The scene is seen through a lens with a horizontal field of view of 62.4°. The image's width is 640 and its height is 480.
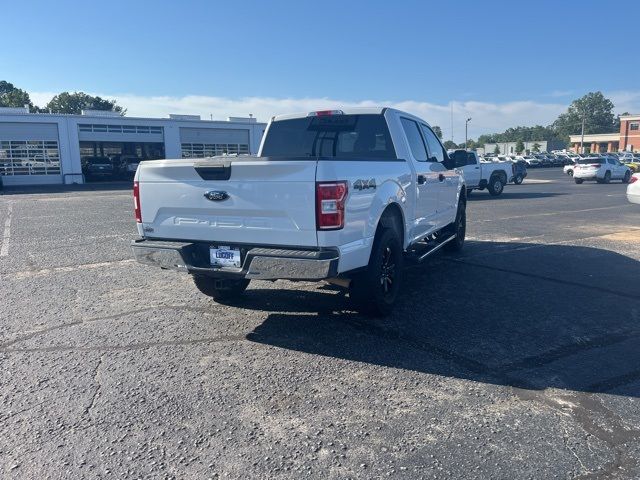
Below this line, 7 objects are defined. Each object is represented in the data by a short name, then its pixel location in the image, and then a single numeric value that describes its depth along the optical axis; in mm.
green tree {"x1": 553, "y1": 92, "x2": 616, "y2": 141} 167625
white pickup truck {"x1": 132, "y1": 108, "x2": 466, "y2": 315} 4406
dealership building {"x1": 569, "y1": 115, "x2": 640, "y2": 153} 99375
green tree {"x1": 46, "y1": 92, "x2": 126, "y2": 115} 114188
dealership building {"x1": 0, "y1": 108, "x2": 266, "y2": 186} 37469
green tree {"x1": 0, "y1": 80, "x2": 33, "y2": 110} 93825
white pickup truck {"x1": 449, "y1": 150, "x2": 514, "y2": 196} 21203
